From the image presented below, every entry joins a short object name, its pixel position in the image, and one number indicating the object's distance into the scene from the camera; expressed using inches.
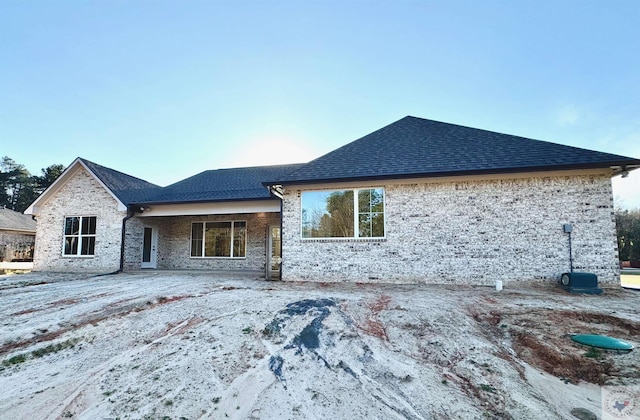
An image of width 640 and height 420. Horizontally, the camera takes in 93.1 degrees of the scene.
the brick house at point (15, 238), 916.0
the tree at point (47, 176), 1366.1
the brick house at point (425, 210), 333.1
